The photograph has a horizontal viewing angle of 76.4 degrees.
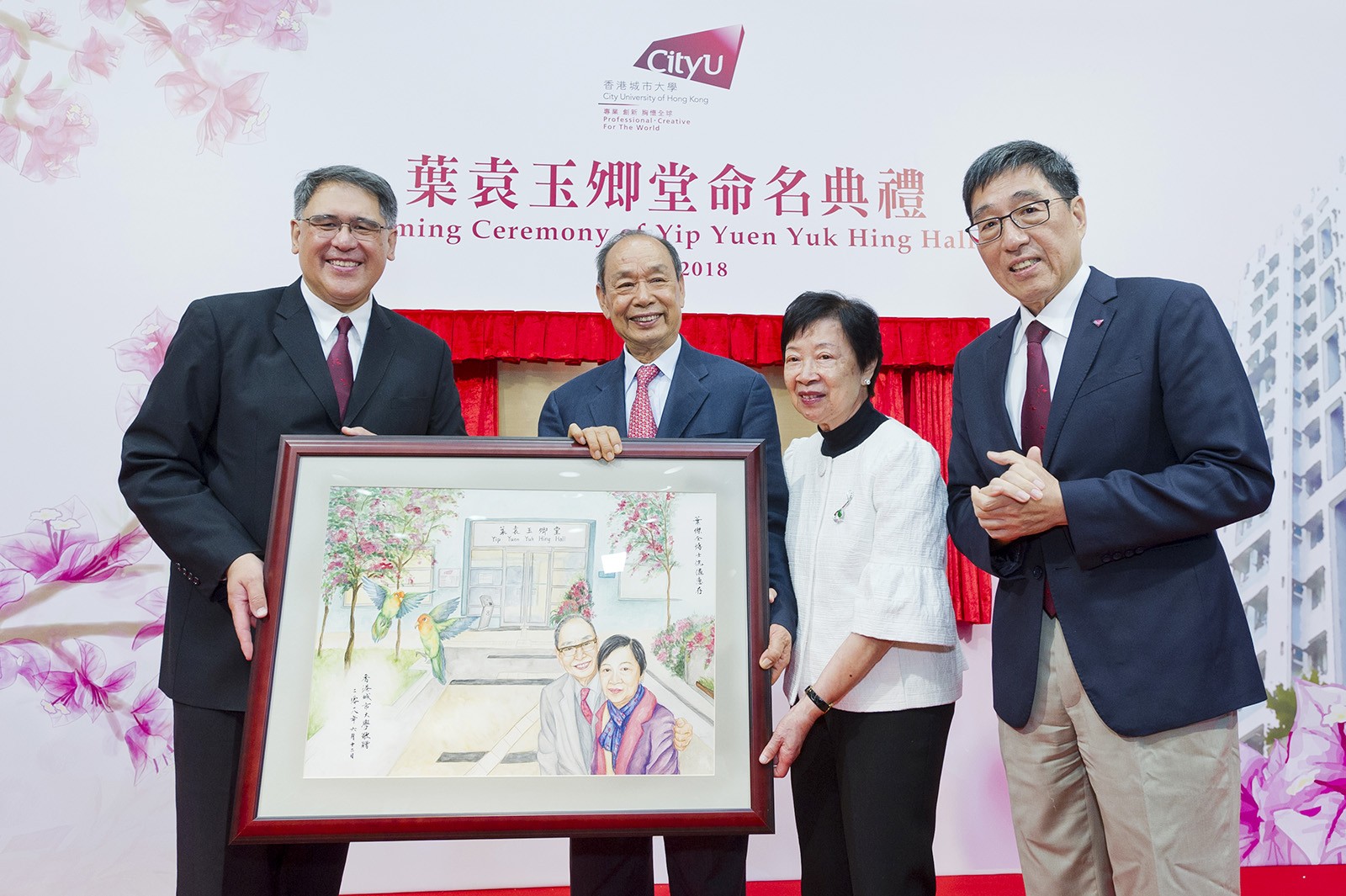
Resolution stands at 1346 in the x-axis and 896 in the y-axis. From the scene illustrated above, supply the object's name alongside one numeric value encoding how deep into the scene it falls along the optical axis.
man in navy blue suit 1.67
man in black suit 1.51
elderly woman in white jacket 1.60
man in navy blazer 1.46
